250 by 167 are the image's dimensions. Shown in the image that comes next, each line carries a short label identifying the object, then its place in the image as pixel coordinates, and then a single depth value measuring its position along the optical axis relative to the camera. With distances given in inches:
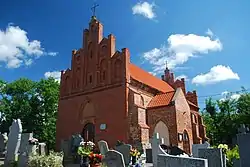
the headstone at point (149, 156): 579.5
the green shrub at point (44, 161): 381.4
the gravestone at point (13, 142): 494.5
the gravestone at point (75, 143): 573.2
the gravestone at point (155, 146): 449.7
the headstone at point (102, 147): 516.4
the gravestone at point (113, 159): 331.0
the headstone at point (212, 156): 288.7
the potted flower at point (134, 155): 458.7
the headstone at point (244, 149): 335.6
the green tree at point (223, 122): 1471.5
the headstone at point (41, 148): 515.7
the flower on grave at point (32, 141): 470.5
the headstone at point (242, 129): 394.4
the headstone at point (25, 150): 434.6
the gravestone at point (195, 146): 477.6
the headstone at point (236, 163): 389.0
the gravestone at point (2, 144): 660.7
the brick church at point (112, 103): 788.0
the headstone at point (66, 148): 587.1
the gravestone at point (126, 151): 457.9
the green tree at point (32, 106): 1306.6
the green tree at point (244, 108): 1341.3
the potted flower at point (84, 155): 390.6
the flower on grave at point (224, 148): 438.9
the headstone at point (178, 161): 164.1
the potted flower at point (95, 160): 387.5
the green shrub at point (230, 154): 431.8
